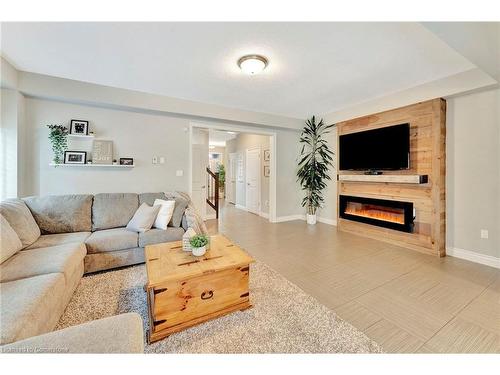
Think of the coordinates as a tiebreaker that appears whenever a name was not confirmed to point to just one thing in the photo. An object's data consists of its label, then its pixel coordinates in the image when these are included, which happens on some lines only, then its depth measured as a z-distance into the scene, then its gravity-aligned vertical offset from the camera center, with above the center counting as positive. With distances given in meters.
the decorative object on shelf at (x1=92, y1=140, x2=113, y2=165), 3.36 +0.50
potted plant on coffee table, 1.85 -0.52
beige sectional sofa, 1.28 -0.64
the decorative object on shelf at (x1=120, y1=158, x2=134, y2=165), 3.54 +0.38
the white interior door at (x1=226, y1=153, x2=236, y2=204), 7.96 +0.13
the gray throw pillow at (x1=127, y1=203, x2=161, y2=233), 2.76 -0.46
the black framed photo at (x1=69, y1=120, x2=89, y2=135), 3.21 +0.84
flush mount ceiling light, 2.39 +1.37
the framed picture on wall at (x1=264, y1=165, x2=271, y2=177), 5.85 +0.37
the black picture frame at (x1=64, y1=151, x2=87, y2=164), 3.19 +0.40
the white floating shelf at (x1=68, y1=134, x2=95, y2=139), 3.21 +0.72
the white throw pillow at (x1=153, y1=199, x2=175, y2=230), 2.89 -0.41
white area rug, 1.45 -1.07
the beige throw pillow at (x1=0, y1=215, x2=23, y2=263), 1.79 -0.51
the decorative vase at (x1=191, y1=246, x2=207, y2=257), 1.85 -0.57
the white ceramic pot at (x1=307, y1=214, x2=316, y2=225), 5.13 -0.82
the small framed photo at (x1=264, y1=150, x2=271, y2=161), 5.88 +0.82
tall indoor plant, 5.05 +0.45
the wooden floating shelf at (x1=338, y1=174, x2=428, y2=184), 3.25 +0.12
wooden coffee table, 1.52 -0.78
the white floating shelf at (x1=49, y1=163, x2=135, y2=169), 3.18 +0.28
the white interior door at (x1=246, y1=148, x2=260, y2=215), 6.35 +0.13
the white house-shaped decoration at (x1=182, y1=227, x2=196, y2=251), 1.97 -0.53
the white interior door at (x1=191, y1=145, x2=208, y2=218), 5.28 +0.13
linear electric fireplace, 3.49 -0.50
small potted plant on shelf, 3.09 +0.63
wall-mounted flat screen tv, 3.46 +0.65
